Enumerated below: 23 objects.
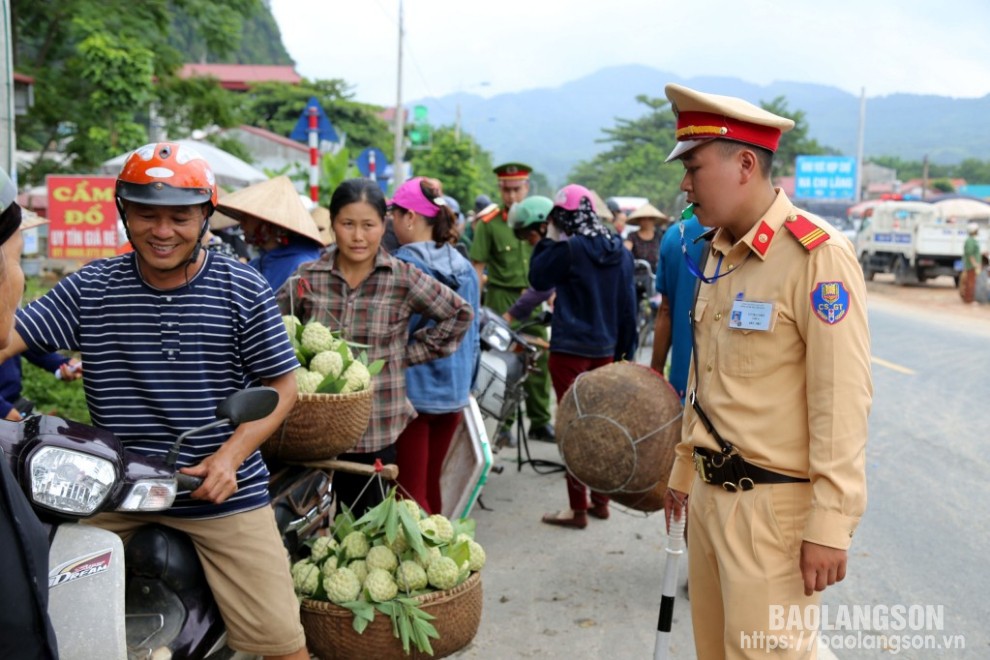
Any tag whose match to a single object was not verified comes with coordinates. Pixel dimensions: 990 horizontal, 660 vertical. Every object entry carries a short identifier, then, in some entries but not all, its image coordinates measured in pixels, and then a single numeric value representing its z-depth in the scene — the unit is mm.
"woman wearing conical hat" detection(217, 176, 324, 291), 5090
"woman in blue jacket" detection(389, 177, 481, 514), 5035
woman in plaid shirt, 4461
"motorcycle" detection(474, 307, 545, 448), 6164
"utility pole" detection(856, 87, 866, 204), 57612
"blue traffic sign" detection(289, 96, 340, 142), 12234
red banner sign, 11484
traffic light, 43438
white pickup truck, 29312
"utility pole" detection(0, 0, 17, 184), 4633
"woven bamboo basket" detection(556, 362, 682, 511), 4406
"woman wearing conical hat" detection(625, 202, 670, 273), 12141
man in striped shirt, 2844
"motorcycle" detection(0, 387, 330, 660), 2291
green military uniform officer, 8211
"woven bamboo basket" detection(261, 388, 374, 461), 3576
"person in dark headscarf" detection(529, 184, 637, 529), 6008
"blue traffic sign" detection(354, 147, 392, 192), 22391
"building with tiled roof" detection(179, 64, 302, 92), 72362
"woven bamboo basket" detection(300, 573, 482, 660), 3607
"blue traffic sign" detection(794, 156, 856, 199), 56094
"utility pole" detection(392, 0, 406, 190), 28219
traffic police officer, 2436
